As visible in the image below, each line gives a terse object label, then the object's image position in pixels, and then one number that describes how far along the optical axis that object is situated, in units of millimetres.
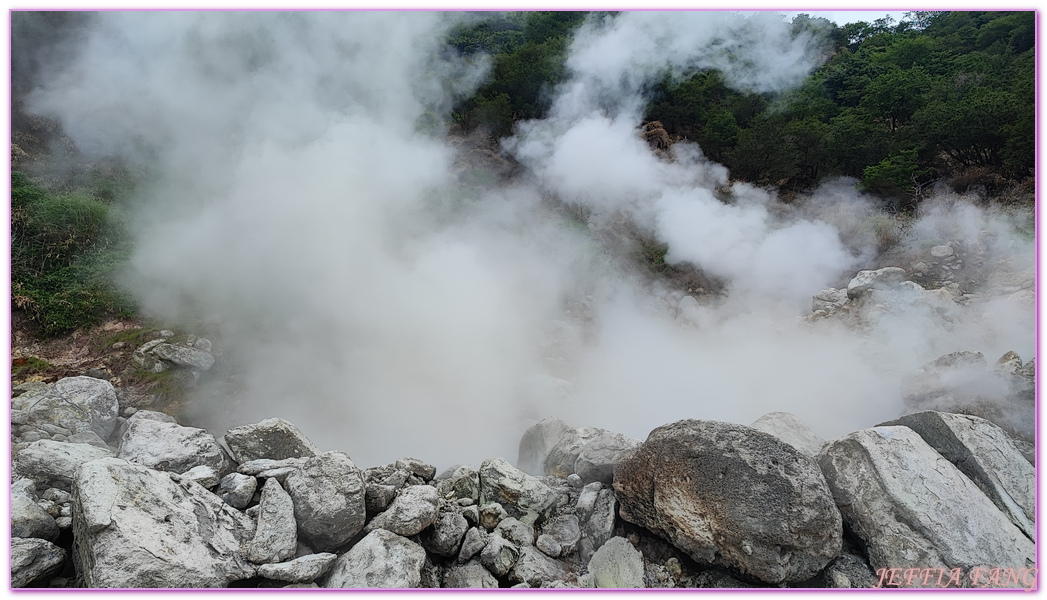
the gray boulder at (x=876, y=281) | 9039
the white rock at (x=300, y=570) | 2941
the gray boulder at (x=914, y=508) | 3342
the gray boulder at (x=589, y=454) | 4578
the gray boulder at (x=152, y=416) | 5940
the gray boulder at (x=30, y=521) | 2969
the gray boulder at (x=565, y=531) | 3842
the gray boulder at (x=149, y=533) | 2660
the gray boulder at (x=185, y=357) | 7629
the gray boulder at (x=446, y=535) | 3590
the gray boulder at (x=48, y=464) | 3652
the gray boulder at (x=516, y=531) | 3771
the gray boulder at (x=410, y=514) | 3516
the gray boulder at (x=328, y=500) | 3379
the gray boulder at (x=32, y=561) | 2783
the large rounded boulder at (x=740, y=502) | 3285
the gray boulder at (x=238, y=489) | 3518
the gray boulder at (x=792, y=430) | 4766
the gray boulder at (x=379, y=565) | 3119
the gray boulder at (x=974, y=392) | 5141
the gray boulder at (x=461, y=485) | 4219
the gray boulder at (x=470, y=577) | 3434
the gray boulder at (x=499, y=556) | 3486
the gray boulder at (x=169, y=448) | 4000
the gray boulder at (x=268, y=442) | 4297
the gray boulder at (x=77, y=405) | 5730
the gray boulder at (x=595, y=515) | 3904
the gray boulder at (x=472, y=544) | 3588
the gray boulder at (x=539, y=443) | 5629
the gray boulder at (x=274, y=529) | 3089
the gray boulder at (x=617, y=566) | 3500
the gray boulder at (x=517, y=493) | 4105
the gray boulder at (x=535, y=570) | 3443
